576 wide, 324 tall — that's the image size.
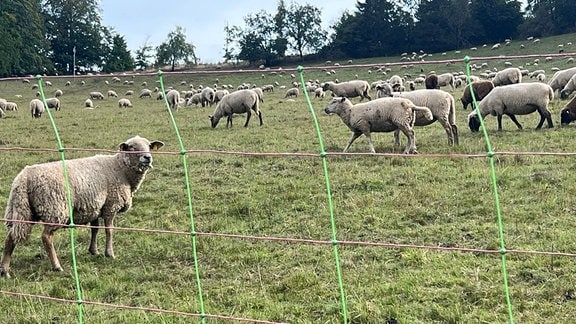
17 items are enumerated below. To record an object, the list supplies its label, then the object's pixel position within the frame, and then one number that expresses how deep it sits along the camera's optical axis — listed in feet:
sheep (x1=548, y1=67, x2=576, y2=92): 66.69
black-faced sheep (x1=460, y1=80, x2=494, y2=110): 63.72
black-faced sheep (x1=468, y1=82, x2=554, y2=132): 45.42
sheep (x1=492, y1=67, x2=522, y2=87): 76.23
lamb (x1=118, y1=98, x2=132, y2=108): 105.50
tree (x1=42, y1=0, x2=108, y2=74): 259.39
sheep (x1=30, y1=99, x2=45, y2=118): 84.48
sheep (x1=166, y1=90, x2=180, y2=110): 97.25
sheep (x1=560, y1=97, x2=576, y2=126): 46.11
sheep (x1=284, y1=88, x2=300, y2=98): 107.86
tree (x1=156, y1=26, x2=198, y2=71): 287.07
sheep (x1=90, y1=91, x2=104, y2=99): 128.16
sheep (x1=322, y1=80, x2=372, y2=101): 88.33
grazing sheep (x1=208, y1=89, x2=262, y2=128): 64.75
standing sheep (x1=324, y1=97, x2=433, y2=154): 38.70
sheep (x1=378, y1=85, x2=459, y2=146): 41.75
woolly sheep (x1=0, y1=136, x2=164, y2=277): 19.83
